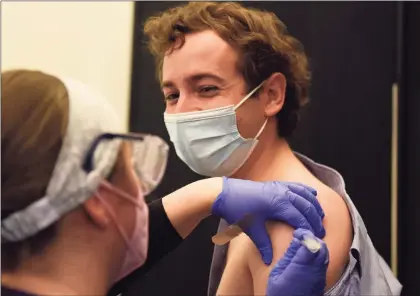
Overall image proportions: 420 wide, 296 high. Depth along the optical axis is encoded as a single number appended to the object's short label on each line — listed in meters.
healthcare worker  0.60
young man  0.99
